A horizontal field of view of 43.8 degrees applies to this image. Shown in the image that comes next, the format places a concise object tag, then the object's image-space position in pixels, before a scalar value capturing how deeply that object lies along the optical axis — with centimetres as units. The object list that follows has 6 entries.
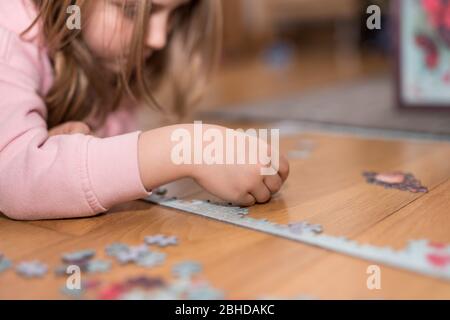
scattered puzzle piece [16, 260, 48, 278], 65
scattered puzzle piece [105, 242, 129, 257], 70
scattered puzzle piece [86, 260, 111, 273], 65
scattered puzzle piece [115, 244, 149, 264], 67
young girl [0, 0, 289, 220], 80
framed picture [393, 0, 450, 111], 153
